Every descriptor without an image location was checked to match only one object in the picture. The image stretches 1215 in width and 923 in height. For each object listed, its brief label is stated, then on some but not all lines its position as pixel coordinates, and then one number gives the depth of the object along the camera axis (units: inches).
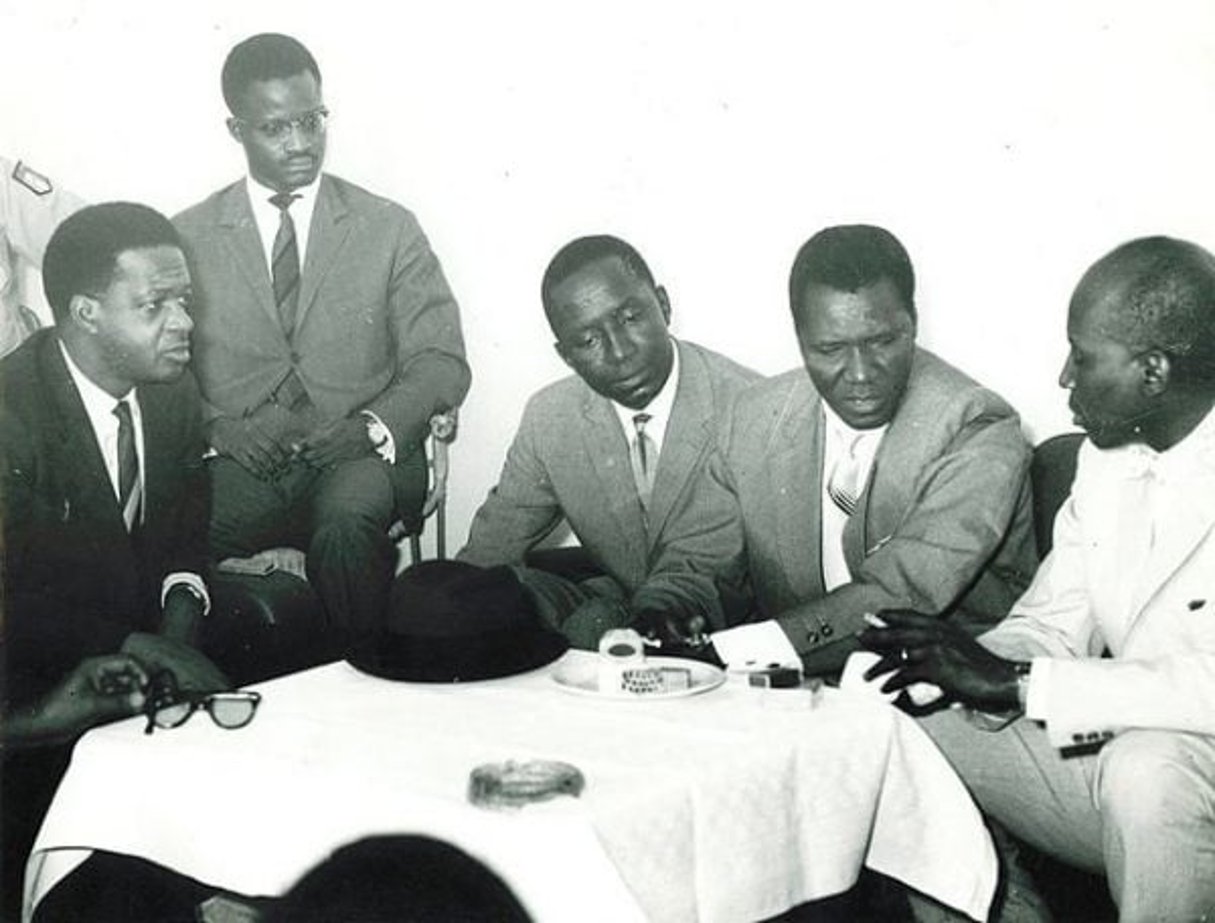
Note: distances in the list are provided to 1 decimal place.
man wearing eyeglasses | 160.7
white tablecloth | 83.3
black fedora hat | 113.7
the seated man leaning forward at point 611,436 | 158.4
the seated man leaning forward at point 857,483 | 141.7
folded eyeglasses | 101.0
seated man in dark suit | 144.7
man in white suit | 103.4
